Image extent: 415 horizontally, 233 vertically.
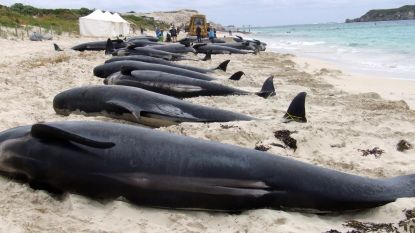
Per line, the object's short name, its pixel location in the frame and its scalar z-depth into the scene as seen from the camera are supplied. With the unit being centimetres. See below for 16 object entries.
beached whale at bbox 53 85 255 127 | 688
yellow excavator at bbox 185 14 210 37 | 4744
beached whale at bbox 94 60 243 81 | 1040
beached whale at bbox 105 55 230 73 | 1290
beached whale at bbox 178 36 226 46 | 3511
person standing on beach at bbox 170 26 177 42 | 4201
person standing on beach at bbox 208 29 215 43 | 3897
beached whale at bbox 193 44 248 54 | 2453
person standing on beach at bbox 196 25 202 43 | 3806
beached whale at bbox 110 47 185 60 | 1754
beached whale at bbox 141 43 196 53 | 2086
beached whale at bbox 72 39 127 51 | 2295
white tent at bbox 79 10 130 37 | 4325
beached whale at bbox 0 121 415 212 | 409
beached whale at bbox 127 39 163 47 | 2208
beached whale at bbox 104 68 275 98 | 915
